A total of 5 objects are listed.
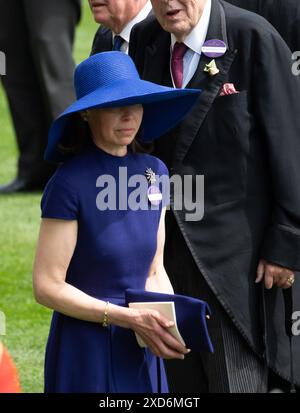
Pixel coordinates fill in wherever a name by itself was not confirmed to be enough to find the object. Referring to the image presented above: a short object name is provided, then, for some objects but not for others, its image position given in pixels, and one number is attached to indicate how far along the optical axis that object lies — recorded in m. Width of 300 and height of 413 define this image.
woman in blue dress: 9.66
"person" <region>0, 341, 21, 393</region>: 7.92
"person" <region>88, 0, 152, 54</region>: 13.54
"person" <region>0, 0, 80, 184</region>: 22.00
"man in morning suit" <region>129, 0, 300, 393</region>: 10.81
